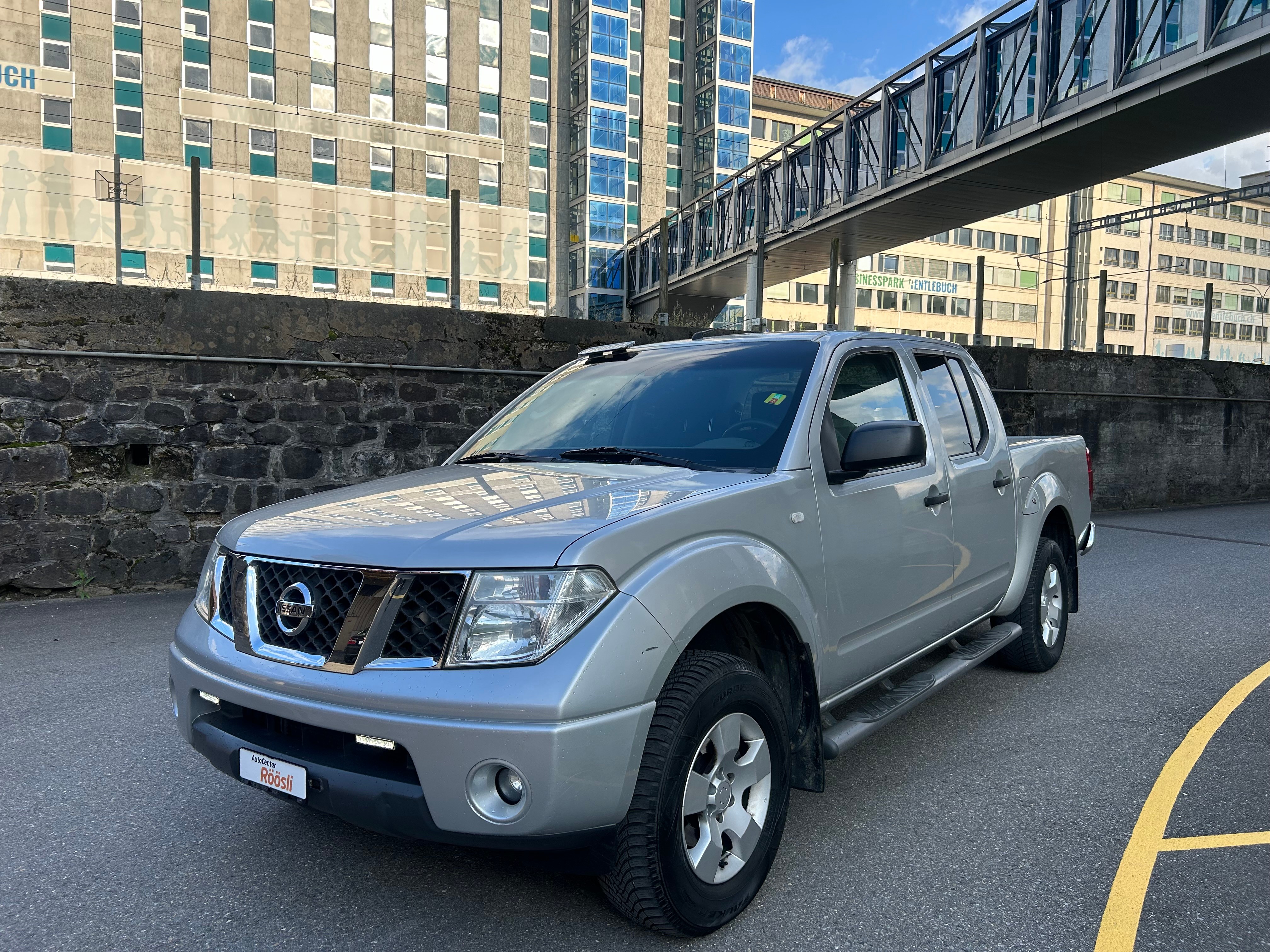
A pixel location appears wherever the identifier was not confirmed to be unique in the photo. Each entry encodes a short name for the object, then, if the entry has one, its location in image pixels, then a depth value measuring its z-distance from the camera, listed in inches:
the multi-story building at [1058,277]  2903.5
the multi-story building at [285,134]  1606.8
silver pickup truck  90.0
